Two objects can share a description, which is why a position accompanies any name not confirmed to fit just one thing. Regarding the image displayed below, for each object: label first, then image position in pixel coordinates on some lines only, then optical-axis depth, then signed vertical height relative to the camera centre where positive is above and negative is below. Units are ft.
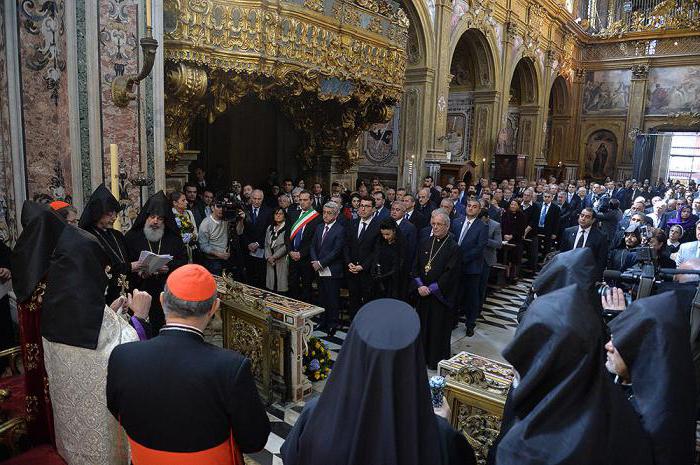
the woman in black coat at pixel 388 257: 19.71 -3.49
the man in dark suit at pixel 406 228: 22.31 -2.51
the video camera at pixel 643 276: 9.57 -1.98
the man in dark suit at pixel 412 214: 26.27 -2.23
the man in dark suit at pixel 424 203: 30.09 -1.81
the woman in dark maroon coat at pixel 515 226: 31.15 -3.11
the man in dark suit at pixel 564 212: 37.83 -2.60
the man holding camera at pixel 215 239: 21.94 -3.31
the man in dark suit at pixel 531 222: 34.35 -3.10
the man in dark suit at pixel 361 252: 20.77 -3.51
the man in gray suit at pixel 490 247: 24.06 -3.54
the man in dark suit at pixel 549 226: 36.17 -3.53
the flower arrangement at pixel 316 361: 16.72 -6.64
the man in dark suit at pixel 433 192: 37.60 -1.43
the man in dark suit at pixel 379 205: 22.99 -1.73
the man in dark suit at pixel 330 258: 20.76 -3.76
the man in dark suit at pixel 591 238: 22.40 -2.71
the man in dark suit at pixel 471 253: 21.49 -3.42
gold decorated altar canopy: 21.44 +5.68
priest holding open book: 16.61 -2.90
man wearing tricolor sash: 21.88 -3.45
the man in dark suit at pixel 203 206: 25.26 -2.20
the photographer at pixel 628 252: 19.21 -2.87
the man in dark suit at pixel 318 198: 32.51 -1.94
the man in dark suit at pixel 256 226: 23.98 -2.92
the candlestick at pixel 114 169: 12.96 -0.18
